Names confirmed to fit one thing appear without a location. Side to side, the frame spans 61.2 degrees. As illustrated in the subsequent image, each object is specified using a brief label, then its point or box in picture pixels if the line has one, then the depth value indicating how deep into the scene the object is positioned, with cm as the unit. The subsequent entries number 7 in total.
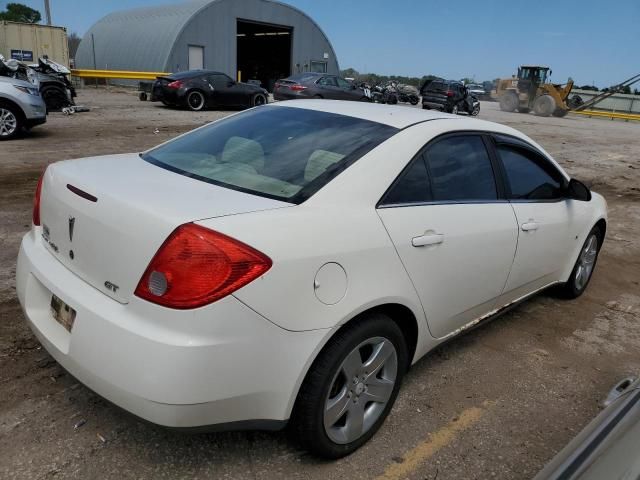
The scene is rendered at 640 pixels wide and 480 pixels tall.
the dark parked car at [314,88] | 2041
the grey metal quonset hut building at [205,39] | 3106
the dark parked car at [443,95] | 2642
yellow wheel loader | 3284
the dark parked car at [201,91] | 1883
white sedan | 191
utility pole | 3322
